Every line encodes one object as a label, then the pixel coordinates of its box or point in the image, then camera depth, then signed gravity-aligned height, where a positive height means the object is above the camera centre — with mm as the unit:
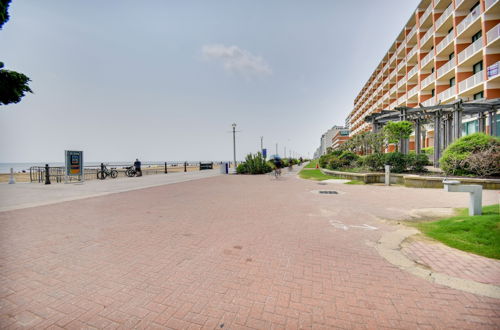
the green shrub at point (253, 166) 23094 -600
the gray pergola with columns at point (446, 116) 15430 +3257
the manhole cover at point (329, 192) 9818 -1572
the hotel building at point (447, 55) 19469 +12430
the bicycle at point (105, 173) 17752 -785
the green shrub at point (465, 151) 10266 +192
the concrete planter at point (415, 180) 9227 -1213
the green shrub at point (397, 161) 13320 -295
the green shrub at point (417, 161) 12875 -291
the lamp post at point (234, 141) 26453 +2477
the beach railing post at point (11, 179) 14299 -912
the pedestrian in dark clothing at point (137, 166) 19822 -331
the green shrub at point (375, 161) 14355 -253
